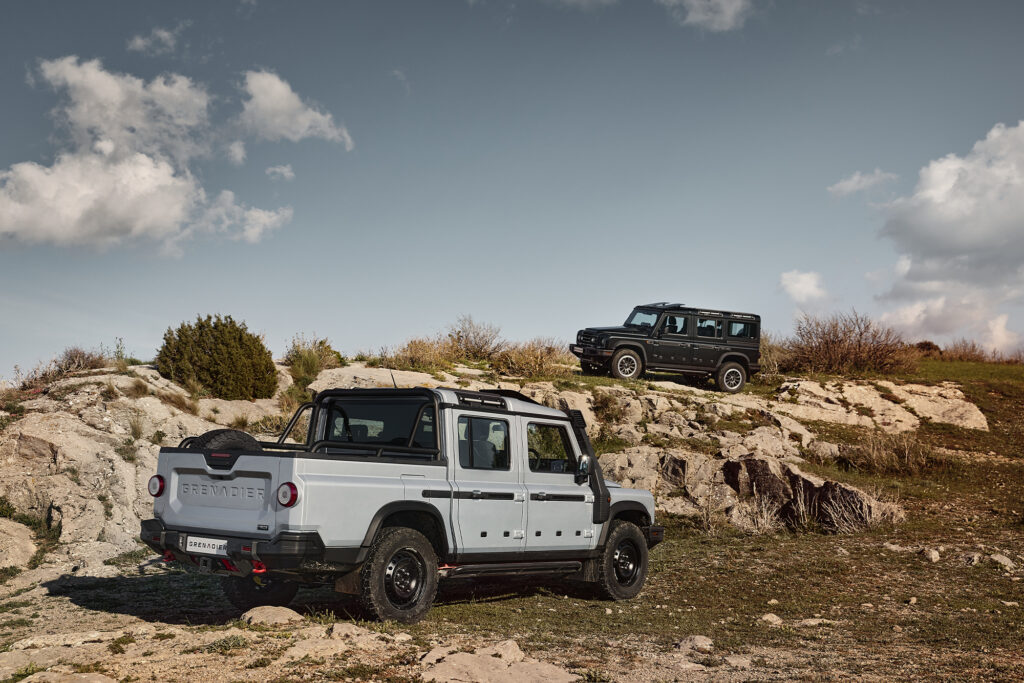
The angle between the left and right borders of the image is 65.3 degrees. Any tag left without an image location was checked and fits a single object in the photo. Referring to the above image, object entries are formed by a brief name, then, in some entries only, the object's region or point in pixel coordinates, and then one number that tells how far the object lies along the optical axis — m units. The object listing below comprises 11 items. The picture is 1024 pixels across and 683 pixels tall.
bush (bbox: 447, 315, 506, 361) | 25.84
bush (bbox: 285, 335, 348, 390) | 20.85
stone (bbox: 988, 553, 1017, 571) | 10.30
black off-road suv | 22.38
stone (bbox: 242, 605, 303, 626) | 6.57
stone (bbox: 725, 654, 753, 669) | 6.36
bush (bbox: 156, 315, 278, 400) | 19.03
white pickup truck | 6.24
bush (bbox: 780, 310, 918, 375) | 26.47
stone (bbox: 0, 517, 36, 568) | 11.07
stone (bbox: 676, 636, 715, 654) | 6.84
